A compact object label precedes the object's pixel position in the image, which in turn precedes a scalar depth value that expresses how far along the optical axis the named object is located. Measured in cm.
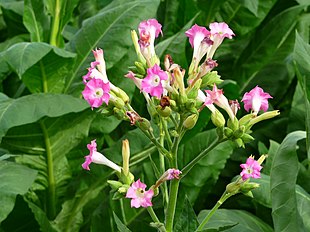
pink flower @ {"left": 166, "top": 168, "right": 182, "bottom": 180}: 86
